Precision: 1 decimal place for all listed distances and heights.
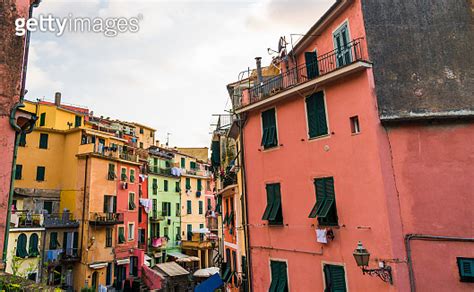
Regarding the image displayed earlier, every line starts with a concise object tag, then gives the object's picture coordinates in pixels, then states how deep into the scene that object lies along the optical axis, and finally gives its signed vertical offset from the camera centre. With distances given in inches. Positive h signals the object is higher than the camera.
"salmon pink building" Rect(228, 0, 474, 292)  422.9 +66.0
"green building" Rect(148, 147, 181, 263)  1753.2 +55.1
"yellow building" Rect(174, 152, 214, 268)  1903.3 +47.8
